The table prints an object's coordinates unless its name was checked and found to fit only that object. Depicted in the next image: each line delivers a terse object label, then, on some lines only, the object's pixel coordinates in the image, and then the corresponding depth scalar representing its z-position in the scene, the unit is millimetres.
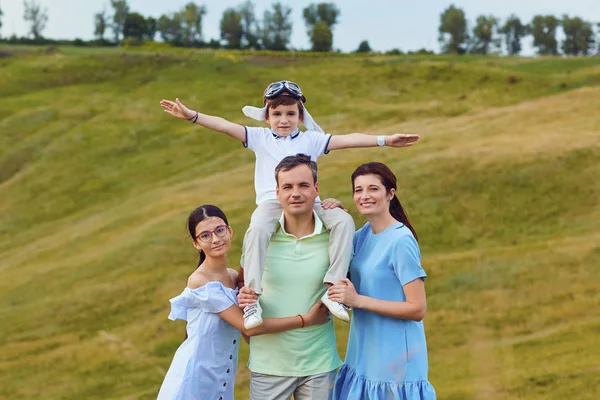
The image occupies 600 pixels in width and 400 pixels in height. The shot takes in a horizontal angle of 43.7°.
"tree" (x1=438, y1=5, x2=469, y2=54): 73812
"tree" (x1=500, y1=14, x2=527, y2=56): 77312
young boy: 5363
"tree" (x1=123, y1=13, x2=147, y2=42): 82812
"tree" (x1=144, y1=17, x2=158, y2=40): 83450
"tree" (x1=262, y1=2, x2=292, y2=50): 78812
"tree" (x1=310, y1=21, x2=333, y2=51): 70875
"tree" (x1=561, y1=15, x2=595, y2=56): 71875
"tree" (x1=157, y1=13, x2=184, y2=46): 79375
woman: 5023
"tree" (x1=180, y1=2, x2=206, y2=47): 78500
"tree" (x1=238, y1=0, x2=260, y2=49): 78625
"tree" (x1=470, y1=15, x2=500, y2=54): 73562
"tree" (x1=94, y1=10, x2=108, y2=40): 81250
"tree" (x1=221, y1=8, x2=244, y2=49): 77750
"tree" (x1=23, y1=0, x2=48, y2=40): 79062
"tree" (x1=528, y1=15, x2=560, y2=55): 74438
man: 5148
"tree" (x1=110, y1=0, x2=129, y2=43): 82188
